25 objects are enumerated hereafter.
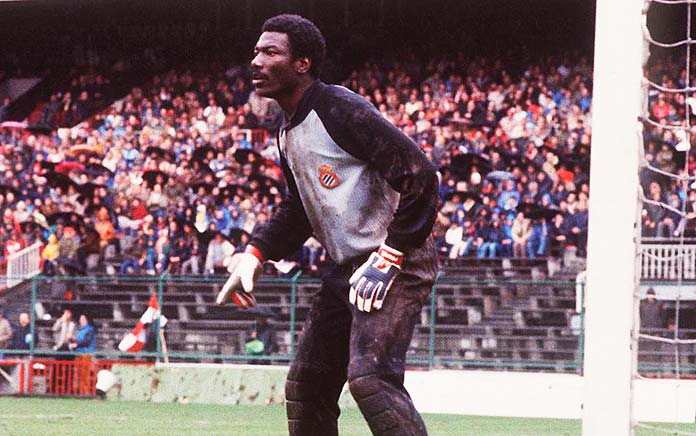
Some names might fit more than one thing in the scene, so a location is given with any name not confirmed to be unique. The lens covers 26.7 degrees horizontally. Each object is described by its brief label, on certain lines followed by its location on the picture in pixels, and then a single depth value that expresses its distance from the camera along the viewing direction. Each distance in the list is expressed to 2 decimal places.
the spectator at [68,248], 23.08
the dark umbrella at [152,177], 25.58
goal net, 5.20
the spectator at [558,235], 20.75
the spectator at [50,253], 23.03
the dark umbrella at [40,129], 28.46
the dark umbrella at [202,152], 26.06
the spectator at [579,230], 20.62
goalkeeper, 5.12
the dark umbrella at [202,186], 25.06
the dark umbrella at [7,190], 25.90
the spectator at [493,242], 21.27
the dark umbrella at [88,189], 25.84
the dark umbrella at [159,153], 26.31
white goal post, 5.20
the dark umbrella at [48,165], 26.78
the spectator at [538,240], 20.89
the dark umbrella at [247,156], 25.52
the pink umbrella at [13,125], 28.68
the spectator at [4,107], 29.86
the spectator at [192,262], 21.89
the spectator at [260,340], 17.58
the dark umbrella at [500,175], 22.81
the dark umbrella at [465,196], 22.20
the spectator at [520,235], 21.08
